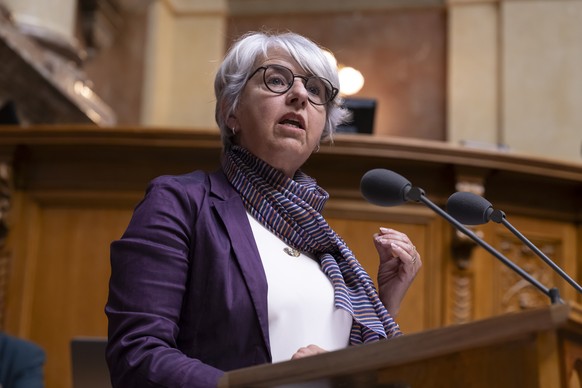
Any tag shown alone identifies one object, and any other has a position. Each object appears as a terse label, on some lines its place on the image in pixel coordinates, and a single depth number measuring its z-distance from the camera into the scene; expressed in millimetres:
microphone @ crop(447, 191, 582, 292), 3548
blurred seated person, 5069
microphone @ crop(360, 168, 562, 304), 3524
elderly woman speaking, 3433
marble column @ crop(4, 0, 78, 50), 8289
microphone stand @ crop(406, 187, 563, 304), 3236
